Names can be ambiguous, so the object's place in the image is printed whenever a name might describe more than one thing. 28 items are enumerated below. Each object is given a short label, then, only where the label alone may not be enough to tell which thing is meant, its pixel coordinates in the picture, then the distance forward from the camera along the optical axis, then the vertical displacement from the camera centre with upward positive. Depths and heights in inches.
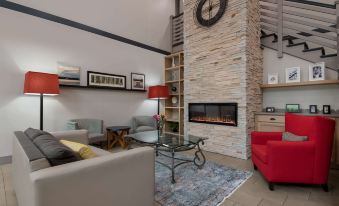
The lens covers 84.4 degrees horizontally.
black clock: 150.2 +79.5
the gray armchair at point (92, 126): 144.0 -17.2
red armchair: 82.7 -23.7
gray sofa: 41.6 -19.3
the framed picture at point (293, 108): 136.6 -2.2
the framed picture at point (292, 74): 135.4 +22.5
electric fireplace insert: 143.3 -6.8
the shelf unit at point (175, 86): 203.1 +20.7
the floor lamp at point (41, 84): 115.2 +13.4
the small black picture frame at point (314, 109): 128.8 -2.7
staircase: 123.7 +54.2
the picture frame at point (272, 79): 146.3 +20.7
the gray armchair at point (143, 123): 179.3 -18.5
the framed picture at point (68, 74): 146.3 +24.5
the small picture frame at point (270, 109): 144.5 -3.1
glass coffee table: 97.7 -20.5
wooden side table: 161.5 -27.9
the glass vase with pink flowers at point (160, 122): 130.8 -12.0
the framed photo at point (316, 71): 123.9 +22.7
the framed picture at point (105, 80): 163.6 +23.1
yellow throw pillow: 57.8 -14.5
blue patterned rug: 76.4 -38.4
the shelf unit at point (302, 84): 117.9 +14.7
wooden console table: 127.6 -12.7
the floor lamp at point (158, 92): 194.1 +13.5
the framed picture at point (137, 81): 195.5 +25.2
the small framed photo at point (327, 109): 121.0 -2.5
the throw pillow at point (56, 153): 48.6 -12.8
